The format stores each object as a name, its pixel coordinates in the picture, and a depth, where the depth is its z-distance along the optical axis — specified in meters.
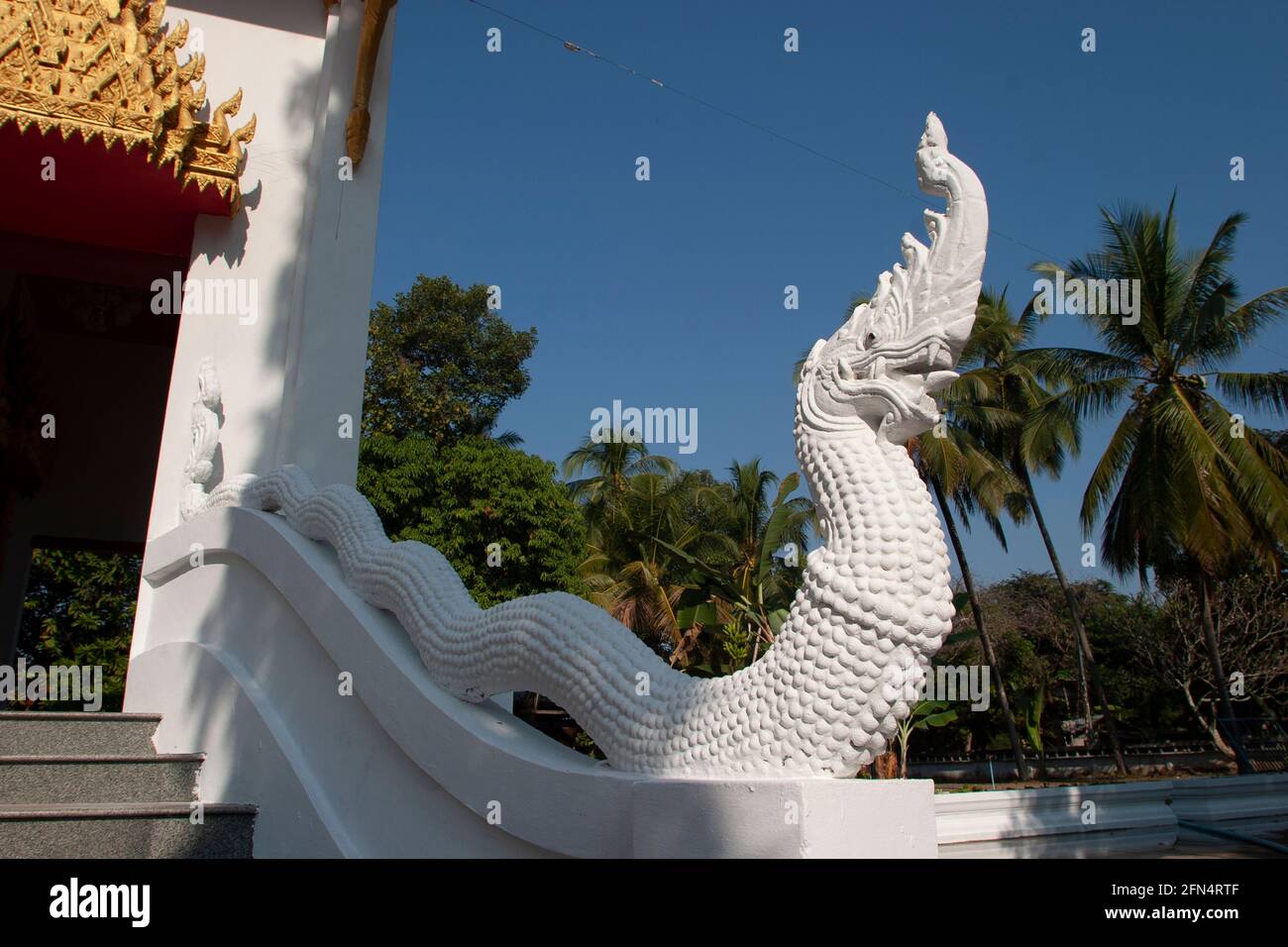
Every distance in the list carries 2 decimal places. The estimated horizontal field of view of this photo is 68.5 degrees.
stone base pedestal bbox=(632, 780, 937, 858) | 1.71
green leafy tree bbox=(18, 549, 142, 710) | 16.83
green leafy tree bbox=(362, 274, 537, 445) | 20.28
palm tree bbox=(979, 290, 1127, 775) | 17.02
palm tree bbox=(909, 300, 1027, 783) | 16.42
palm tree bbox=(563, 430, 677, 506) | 25.25
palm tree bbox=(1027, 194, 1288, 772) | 12.93
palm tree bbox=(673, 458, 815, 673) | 12.04
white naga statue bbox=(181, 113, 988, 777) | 1.86
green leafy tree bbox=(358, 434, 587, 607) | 16.27
